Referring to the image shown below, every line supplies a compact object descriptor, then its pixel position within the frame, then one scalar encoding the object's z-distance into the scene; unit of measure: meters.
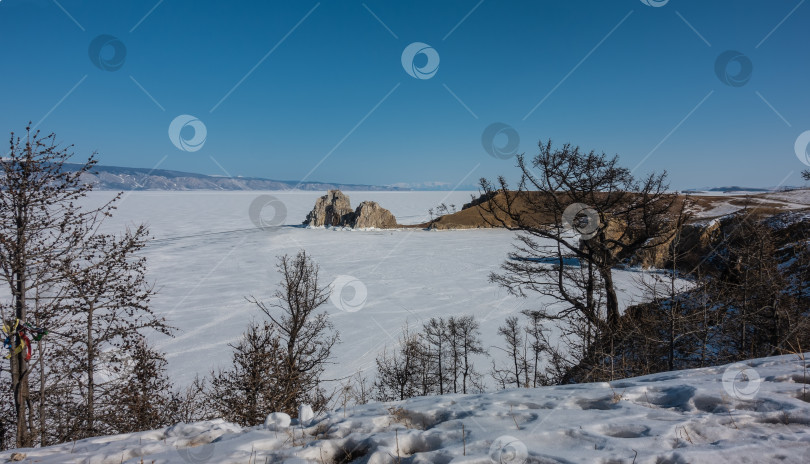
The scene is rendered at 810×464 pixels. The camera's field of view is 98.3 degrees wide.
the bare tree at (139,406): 11.71
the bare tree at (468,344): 19.11
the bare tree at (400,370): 18.45
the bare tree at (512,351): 18.81
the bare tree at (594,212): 10.27
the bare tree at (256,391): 10.78
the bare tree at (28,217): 7.39
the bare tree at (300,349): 13.56
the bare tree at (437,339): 20.79
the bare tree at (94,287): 8.05
